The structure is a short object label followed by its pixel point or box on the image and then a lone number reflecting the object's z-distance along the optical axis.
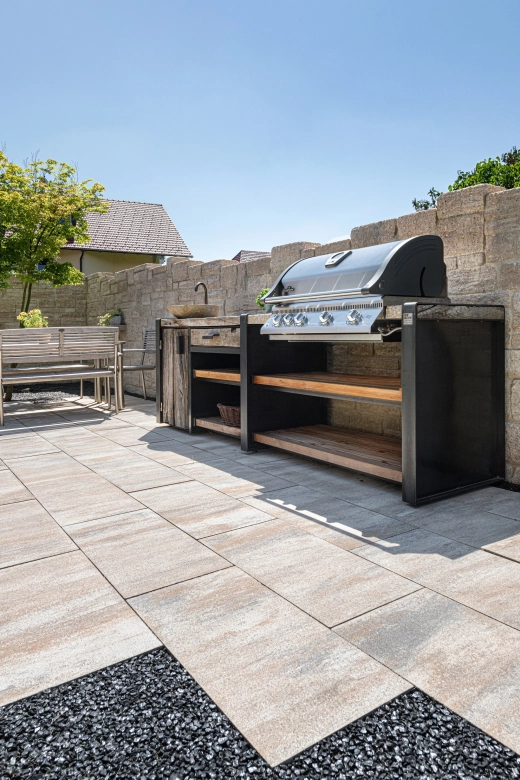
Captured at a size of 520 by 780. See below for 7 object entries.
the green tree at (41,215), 7.68
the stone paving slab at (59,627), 1.48
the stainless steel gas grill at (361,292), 3.00
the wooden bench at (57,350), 5.91
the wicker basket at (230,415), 4.46
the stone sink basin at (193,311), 5.11
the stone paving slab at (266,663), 1.26
